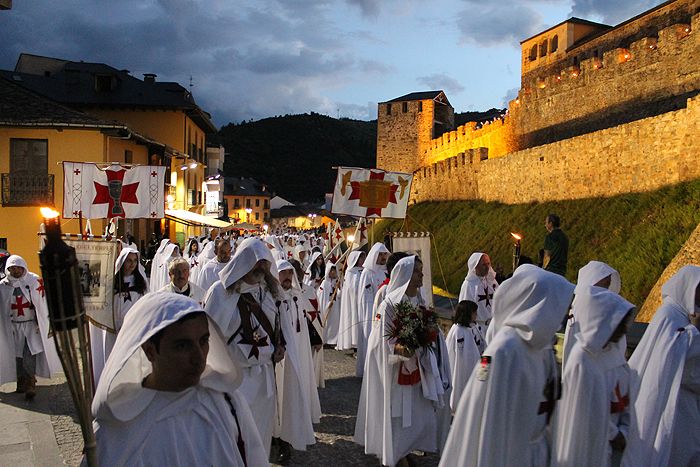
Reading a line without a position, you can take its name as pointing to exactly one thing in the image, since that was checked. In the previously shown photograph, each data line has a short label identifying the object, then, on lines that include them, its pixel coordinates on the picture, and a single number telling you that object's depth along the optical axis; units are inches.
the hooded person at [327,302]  522.6
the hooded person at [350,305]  480.7
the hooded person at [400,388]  236.7
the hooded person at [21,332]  359.9
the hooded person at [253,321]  220.7
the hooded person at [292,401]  251.1
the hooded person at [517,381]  138.3
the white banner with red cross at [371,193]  450.9
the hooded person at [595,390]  146.7
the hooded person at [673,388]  182.4
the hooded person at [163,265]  571.8
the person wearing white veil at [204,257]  559.5
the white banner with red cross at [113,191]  409.7
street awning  1268.5
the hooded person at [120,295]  324.5
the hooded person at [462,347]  285.9
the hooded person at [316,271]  579.2
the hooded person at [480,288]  343.6
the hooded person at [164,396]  99.3
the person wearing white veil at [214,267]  428.1
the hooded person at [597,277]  210.9
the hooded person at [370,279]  445.1
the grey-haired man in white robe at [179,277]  306.0
